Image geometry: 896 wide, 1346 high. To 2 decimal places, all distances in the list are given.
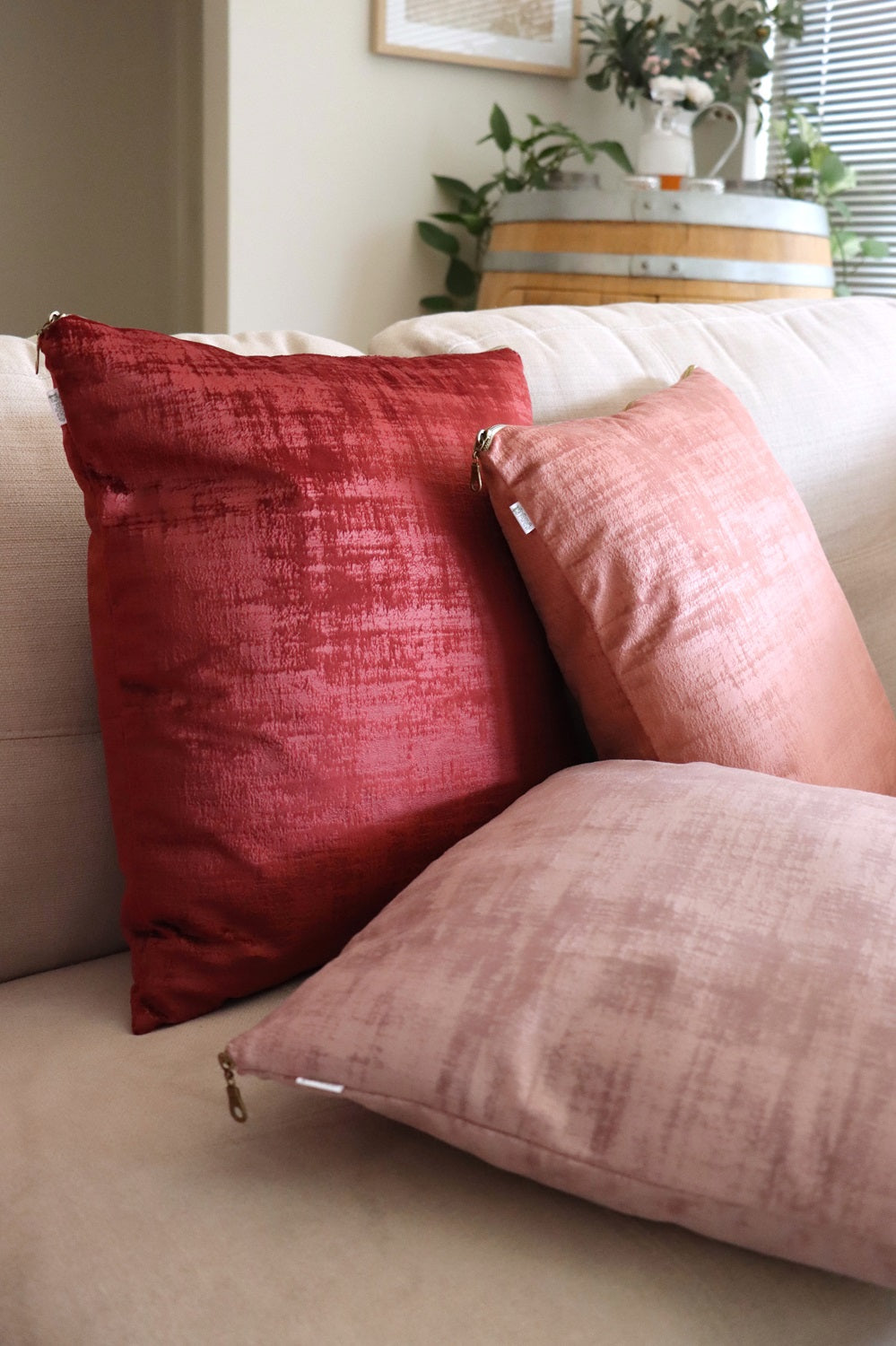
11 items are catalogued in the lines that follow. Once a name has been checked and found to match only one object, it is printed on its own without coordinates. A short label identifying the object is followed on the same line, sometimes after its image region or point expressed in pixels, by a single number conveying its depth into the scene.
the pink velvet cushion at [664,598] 0.78
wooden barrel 1.86
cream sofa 0.50
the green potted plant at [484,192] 2.44
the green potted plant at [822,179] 2.50
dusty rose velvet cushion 0.49
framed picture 2.45
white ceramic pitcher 2.25
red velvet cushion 0.70
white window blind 2.59
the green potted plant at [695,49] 2.29
